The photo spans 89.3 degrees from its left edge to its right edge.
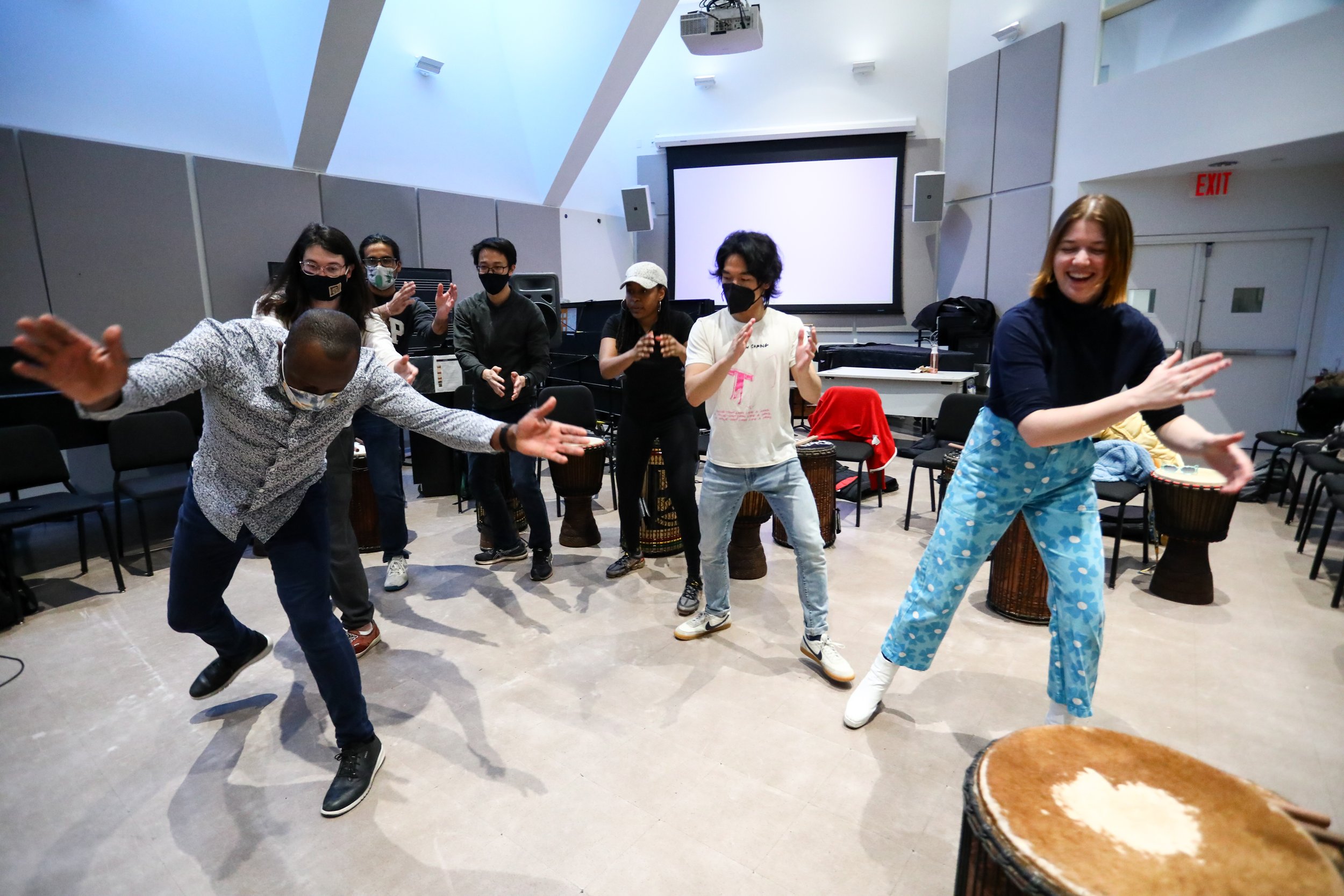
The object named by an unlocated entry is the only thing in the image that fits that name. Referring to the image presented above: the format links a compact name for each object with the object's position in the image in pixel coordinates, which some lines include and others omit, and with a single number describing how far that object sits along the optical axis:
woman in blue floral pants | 1.75
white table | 5.77
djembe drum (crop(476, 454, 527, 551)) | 4.21
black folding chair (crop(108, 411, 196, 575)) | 3.86
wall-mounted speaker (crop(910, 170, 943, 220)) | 8.72
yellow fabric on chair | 4.09
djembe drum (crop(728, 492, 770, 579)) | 3.78
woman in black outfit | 3.11
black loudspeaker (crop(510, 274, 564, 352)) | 5.66
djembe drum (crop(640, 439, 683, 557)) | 4.07
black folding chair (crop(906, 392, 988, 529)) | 4.40
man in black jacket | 3.63
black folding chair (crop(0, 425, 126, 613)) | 3.35
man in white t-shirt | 2.55
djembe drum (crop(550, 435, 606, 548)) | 4.25
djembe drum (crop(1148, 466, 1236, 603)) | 3.23
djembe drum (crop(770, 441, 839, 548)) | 3.99
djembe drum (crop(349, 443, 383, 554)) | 4.29
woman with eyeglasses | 2.48
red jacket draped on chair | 4.74
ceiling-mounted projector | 7.15
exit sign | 6.71
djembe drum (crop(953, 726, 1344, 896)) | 0.92
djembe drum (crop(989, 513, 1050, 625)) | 3.17
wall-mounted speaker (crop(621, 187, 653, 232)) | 9.91
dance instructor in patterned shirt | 1.68
